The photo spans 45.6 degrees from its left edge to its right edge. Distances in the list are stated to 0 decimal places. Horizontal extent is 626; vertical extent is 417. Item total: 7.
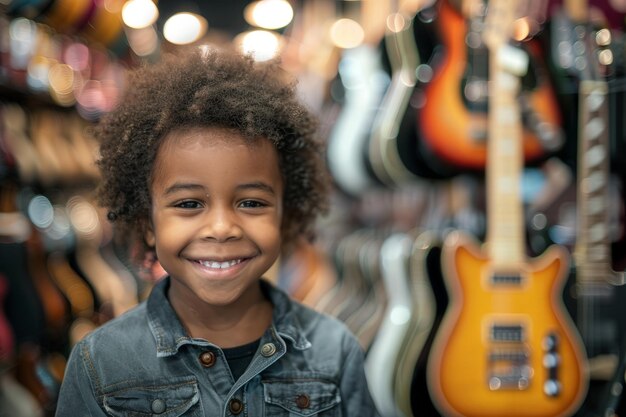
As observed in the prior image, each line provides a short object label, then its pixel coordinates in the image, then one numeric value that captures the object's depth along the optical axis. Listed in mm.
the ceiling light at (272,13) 4078
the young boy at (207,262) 1244
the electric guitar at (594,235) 1924
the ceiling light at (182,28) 4383
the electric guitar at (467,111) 2146
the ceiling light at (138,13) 3498
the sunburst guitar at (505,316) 1993
